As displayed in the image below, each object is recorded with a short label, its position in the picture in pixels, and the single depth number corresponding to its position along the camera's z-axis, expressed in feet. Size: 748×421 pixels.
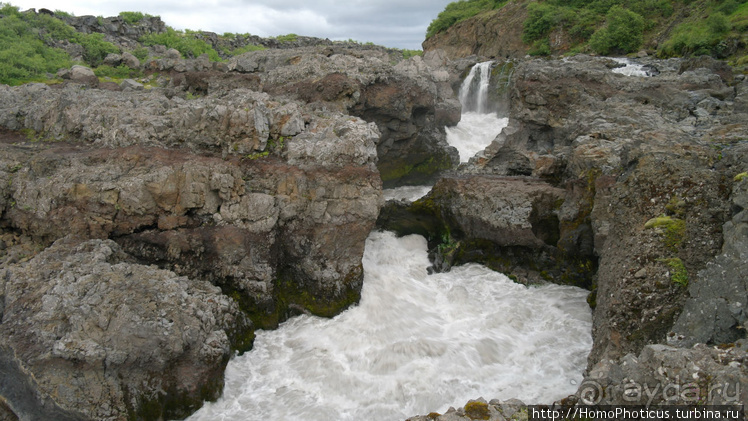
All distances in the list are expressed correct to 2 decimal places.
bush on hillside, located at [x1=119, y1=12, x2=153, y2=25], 180.55
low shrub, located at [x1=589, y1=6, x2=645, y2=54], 156.46
